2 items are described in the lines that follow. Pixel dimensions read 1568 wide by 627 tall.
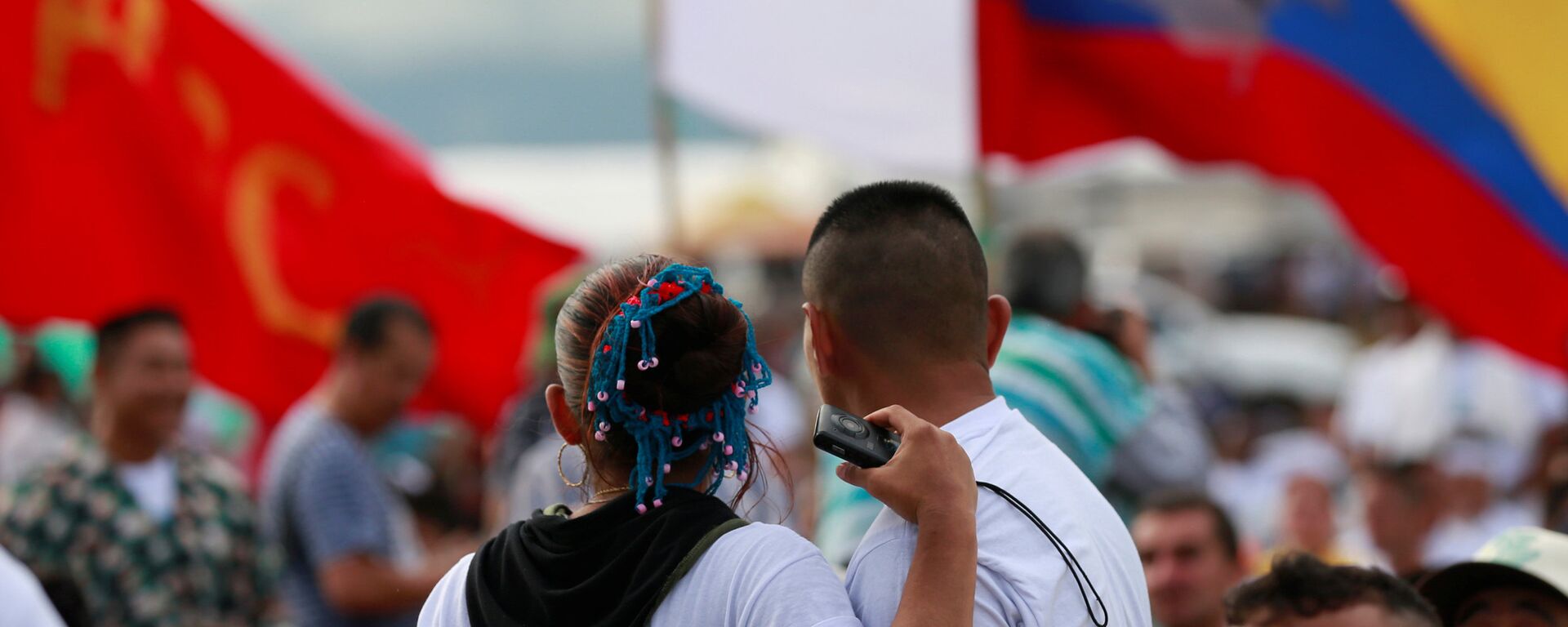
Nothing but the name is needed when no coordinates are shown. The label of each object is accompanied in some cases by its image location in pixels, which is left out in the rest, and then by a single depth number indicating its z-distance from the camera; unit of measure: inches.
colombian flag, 506.6
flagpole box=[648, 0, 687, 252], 536.7
